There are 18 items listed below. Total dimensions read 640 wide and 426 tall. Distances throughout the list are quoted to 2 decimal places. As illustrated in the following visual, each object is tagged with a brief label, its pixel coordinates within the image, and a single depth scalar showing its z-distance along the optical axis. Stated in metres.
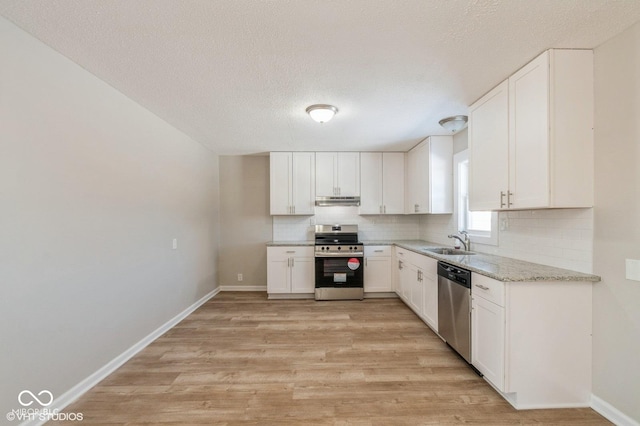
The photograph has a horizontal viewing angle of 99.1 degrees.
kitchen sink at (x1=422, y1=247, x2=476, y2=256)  3.32
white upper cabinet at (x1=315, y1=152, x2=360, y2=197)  4.87
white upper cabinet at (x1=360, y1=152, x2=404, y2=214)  4.92
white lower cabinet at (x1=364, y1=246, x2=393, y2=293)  4.58
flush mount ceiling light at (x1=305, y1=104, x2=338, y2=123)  2.79
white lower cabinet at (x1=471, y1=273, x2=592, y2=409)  1.95
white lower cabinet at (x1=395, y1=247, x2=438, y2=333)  3.15
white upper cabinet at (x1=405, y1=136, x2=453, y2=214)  4.00
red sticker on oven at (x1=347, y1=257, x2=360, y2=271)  4.48
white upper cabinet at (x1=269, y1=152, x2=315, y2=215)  4.84
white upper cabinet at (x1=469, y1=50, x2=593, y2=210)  1.94
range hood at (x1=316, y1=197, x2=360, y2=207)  4.82
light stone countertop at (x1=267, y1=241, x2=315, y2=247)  4.60
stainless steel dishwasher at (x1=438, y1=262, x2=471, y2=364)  2.42
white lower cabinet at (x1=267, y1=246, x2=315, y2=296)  4.59
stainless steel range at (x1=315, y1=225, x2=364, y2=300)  4.47
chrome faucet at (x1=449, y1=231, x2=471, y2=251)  3.38
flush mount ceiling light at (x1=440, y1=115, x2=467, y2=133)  3.13
